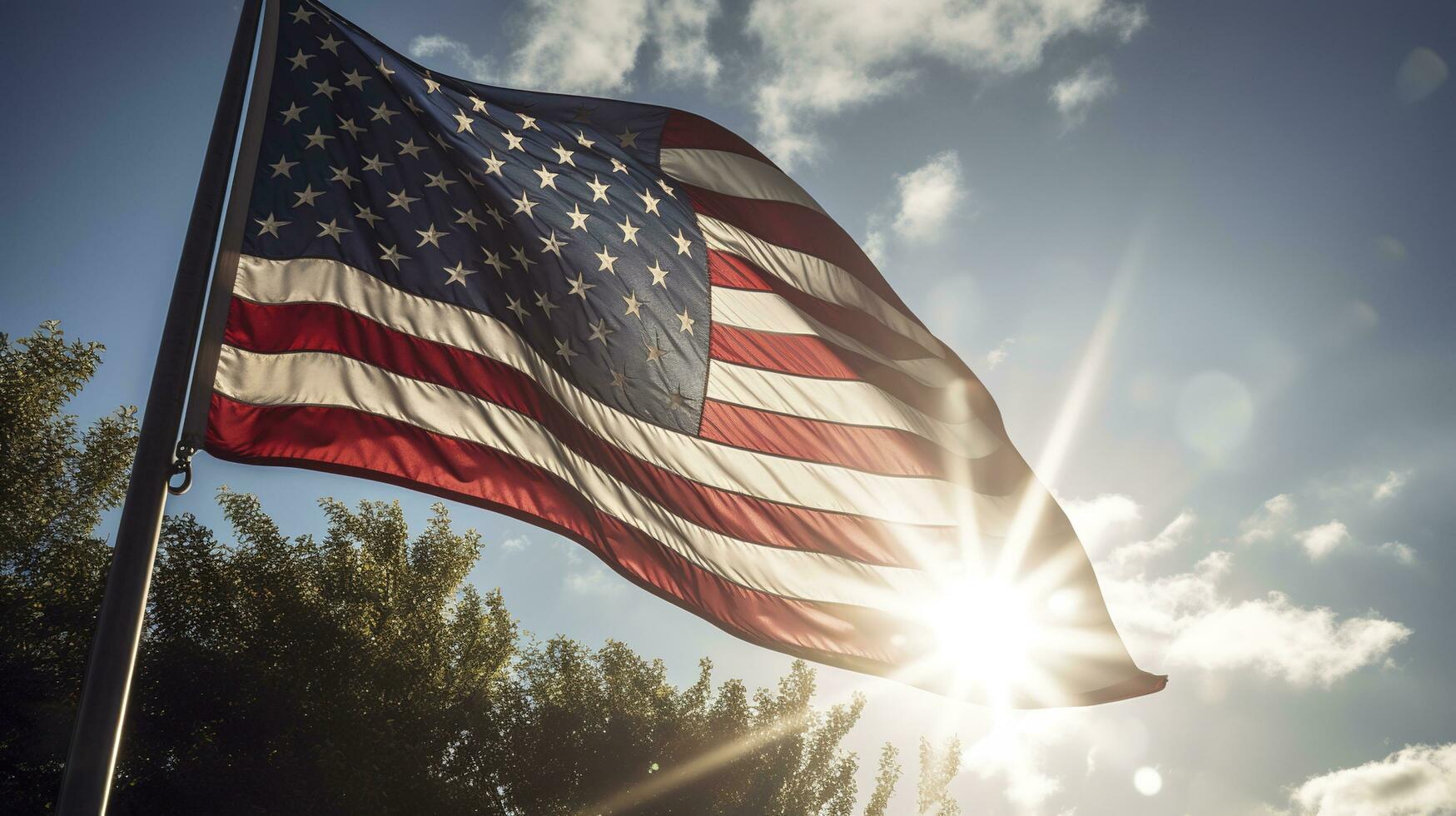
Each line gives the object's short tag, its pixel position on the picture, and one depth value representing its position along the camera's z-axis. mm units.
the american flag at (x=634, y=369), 4055
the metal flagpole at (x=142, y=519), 2332
